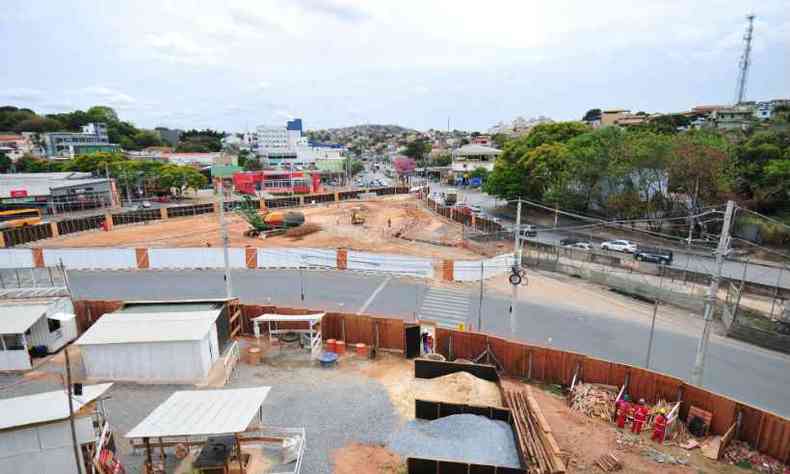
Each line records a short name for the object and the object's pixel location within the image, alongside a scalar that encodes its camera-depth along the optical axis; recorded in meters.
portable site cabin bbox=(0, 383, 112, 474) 10.47
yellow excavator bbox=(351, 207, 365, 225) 53.80
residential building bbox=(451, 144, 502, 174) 109.04
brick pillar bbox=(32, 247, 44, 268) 32.41
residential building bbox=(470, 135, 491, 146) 164.29
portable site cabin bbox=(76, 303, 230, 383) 16.72
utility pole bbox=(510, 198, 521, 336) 18.05
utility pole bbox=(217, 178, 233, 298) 20.16
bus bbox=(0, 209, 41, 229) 49.26
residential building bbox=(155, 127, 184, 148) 192.25
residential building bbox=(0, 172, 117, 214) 58.12
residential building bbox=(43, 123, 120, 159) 117.00
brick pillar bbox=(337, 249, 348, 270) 32.78
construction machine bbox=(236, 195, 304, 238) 47.38
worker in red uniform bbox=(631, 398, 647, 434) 14.03
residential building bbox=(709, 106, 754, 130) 89.38
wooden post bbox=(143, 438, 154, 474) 10.88
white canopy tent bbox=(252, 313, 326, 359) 19.12
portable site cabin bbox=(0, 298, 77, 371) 17.72
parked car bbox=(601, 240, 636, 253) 37.61
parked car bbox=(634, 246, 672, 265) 34.06
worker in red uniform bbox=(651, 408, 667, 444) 13.59
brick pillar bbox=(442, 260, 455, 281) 30.43
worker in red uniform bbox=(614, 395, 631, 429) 14.48
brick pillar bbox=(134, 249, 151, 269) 32.78
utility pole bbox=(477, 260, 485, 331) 23.00
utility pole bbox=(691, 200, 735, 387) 13.29
